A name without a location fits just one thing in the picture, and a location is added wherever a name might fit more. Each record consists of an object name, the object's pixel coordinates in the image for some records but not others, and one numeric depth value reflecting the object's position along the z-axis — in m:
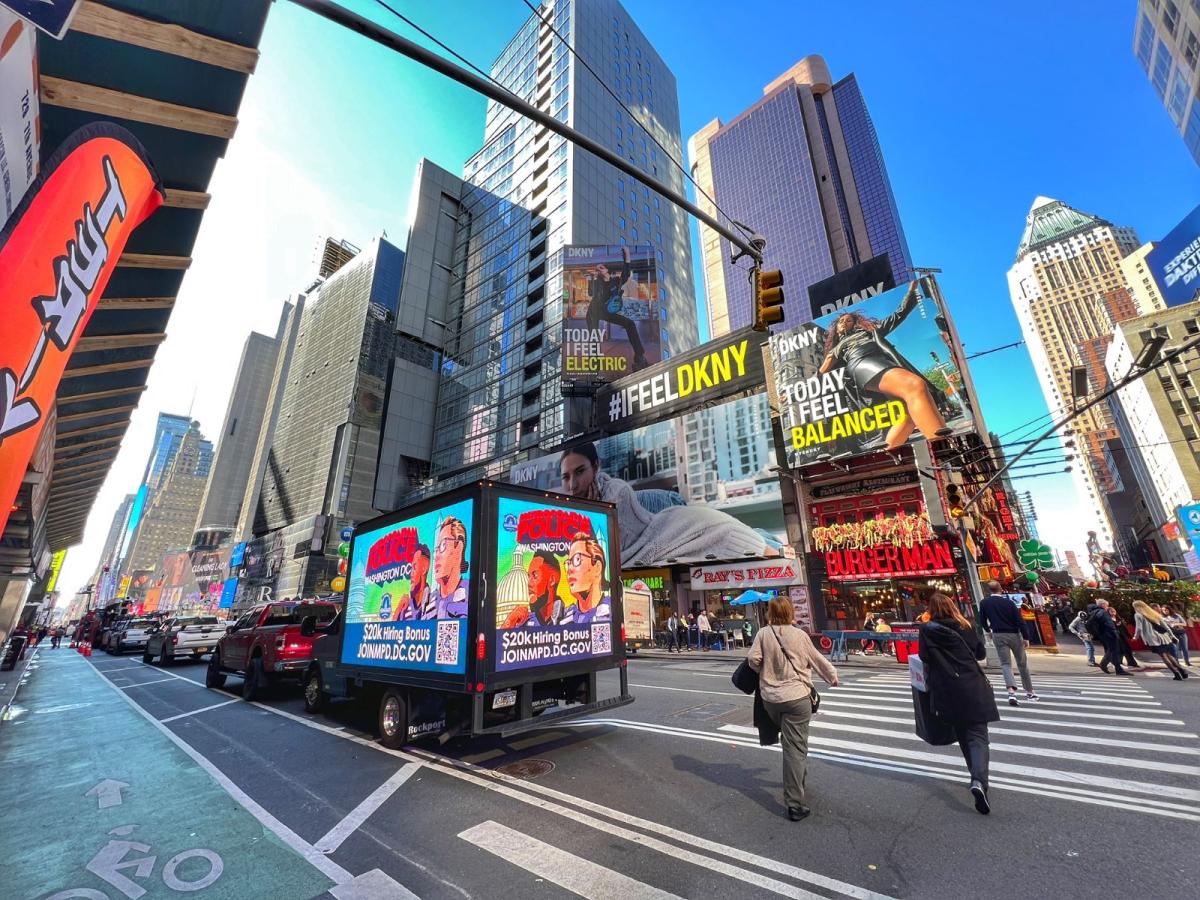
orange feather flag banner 3.12
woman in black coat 4.54
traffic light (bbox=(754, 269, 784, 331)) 7.65
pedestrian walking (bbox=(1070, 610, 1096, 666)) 14.96
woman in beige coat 4.49
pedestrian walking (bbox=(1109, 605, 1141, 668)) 13.20
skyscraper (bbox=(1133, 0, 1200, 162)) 45.28
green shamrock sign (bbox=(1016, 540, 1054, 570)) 23.39
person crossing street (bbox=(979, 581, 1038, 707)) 8.96
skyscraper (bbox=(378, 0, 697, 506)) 57.84
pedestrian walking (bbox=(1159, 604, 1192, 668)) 14.20
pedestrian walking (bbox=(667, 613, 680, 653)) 26.03
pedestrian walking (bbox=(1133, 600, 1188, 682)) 11.18
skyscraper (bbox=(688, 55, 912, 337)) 119.94
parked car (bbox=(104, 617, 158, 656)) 27.23
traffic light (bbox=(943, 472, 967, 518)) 15.12
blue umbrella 24.08
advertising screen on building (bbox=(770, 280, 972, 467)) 22.16
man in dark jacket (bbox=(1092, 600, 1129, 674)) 12.57
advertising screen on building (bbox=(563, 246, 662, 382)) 41.19
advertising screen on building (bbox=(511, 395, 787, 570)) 26.95
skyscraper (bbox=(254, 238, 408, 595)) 73.33
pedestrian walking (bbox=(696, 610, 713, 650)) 25.47
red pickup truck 11.31
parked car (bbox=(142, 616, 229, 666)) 20.06
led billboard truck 6.27
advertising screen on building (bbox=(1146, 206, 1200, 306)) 29.98
